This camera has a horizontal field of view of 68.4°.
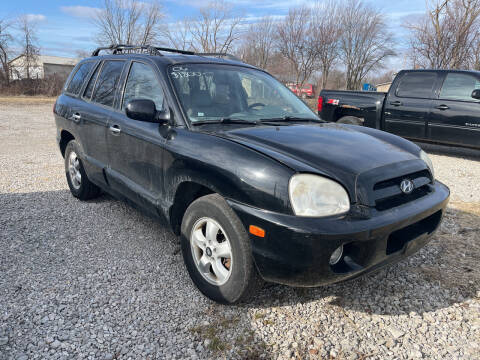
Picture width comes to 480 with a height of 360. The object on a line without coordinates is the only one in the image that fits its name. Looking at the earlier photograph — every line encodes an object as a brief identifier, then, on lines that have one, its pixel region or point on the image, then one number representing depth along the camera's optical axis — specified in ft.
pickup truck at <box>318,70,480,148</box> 23.25
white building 97.81
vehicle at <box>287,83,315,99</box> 88.36
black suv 6.72
